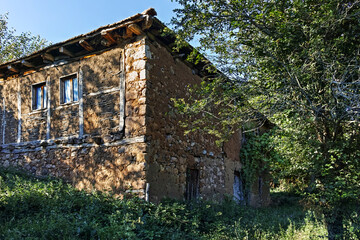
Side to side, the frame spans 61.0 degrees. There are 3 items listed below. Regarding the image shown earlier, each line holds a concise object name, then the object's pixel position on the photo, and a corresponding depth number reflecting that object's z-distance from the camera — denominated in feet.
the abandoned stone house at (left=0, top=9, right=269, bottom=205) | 24.09
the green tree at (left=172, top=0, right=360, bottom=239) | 18.15
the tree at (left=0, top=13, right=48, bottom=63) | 66.44
